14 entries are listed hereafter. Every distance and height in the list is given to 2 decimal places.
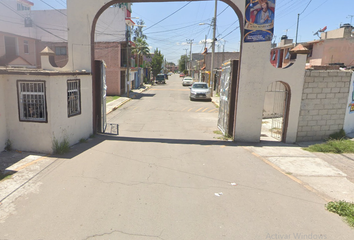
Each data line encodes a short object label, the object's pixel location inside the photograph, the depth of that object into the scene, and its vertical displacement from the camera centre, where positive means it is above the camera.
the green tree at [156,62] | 64.12 +3.17
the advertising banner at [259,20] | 9.59 +2.26
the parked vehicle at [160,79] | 54.60 -0.90
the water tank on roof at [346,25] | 21.31 +4.91
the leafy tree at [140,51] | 39.19 +4.03
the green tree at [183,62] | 121.69 +7.05
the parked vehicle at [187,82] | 45.92 -1.10
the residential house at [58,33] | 27.38 +4.44
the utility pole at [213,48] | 27.10 +3.15
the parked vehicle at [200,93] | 25.33 -1.65
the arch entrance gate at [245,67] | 9.72 +0.38
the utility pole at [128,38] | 27.98 +3.95
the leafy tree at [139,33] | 50.24 +8.31
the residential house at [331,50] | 18.75 +2.49
